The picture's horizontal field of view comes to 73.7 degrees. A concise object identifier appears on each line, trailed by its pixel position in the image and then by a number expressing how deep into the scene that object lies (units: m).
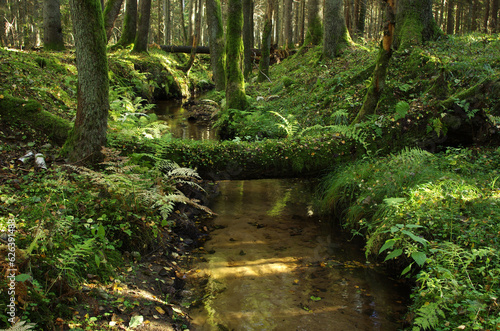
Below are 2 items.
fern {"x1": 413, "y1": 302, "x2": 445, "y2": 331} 3.22
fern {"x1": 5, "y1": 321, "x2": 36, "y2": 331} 2.33
